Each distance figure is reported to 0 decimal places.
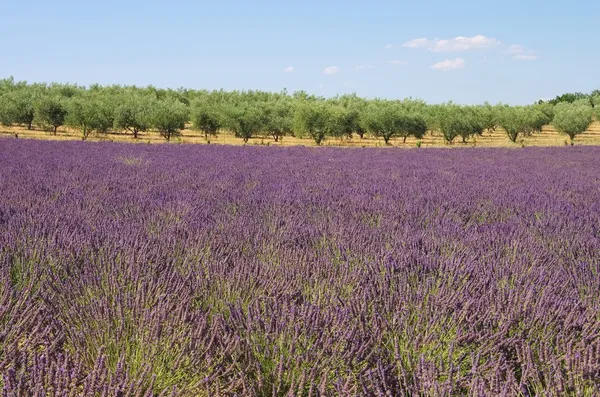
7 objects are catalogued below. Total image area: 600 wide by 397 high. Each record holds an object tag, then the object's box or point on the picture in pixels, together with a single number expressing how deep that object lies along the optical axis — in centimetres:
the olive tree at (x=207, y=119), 4131
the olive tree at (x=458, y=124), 4169
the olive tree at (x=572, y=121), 4419
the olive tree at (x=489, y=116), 4812
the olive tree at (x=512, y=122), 4541
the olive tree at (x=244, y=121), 3959
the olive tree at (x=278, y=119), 4075
